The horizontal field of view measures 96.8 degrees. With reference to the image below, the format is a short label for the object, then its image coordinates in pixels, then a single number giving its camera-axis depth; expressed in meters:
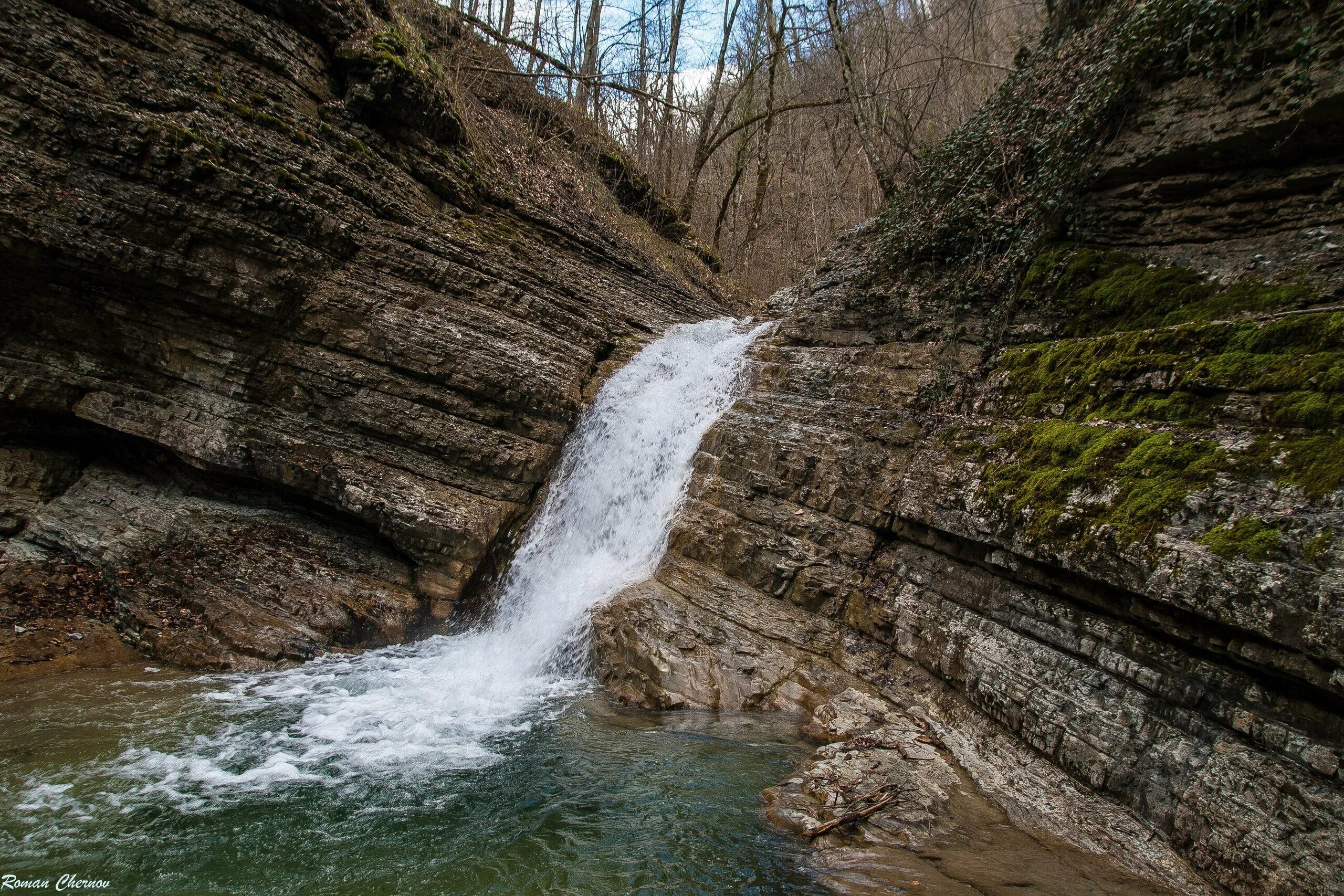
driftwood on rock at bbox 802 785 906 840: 4.29
